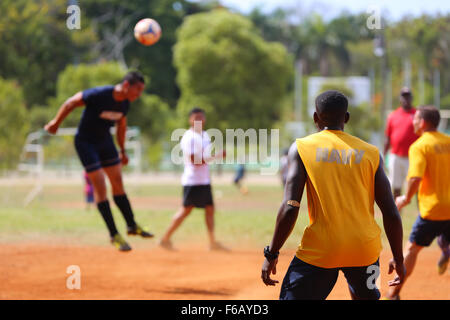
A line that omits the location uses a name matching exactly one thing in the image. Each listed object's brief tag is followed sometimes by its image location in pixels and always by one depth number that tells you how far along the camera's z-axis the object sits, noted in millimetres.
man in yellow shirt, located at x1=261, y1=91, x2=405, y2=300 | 8406
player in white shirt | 21156
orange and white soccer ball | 18141
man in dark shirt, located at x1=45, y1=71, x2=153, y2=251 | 16547
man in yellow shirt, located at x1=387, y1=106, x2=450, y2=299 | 13117
